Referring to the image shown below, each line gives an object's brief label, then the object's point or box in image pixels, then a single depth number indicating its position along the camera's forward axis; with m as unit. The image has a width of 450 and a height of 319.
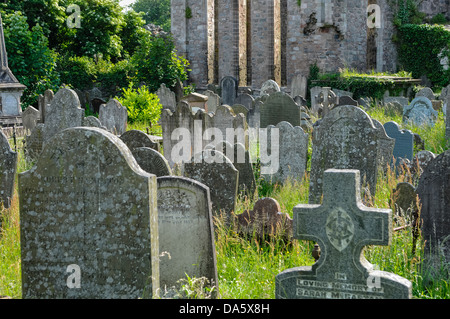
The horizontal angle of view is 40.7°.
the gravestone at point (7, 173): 6.72
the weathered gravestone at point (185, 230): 4.91
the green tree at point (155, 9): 54.46
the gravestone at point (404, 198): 5.92
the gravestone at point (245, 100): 17.03
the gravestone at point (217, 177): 6.49
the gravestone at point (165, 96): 18.92
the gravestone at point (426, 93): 16.39
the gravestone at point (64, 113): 10.40
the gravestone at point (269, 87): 17.14
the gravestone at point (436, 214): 4.97
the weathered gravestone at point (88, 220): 4.04
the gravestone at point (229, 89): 19.86
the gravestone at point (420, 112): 12.62
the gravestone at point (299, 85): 21.16
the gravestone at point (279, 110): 11.83
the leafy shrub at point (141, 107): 15.61
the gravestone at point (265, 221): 6.05
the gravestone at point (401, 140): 8.68
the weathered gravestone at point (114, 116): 13.42
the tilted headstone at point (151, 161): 6.32
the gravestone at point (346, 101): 13.73
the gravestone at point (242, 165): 7.87
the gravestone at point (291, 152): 8.97
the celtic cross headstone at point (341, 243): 3.97
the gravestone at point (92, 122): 10.10
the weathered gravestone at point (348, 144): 6.51
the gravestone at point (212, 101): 16.33
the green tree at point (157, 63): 21.56
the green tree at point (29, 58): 19.69
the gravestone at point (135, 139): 8.22
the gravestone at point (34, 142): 10.48
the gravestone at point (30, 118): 14.45
